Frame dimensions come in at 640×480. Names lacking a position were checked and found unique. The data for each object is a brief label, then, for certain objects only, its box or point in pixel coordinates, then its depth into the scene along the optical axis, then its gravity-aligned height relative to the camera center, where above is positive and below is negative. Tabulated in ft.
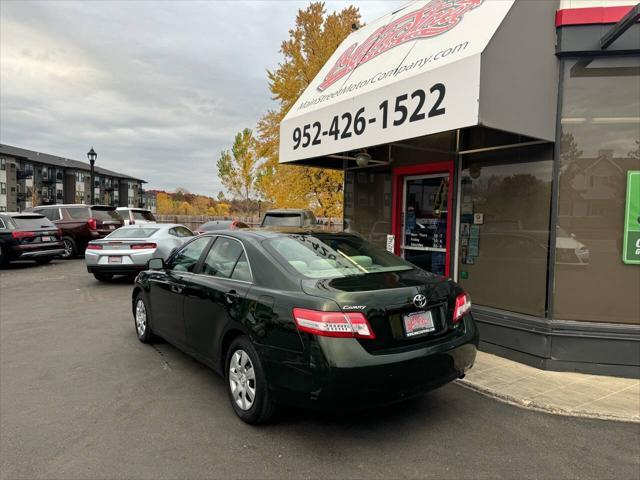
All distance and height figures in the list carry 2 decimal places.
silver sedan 33.91 -3.43
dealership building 14.66 +2.71
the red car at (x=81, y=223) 49.55 -1.70
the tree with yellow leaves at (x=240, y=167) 102.31 +10.25
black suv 41.52 -3.08
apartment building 216.54 +15.30
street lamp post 70.15 +8.51
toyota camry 9.59 -2.69
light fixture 23.35 +2.93
